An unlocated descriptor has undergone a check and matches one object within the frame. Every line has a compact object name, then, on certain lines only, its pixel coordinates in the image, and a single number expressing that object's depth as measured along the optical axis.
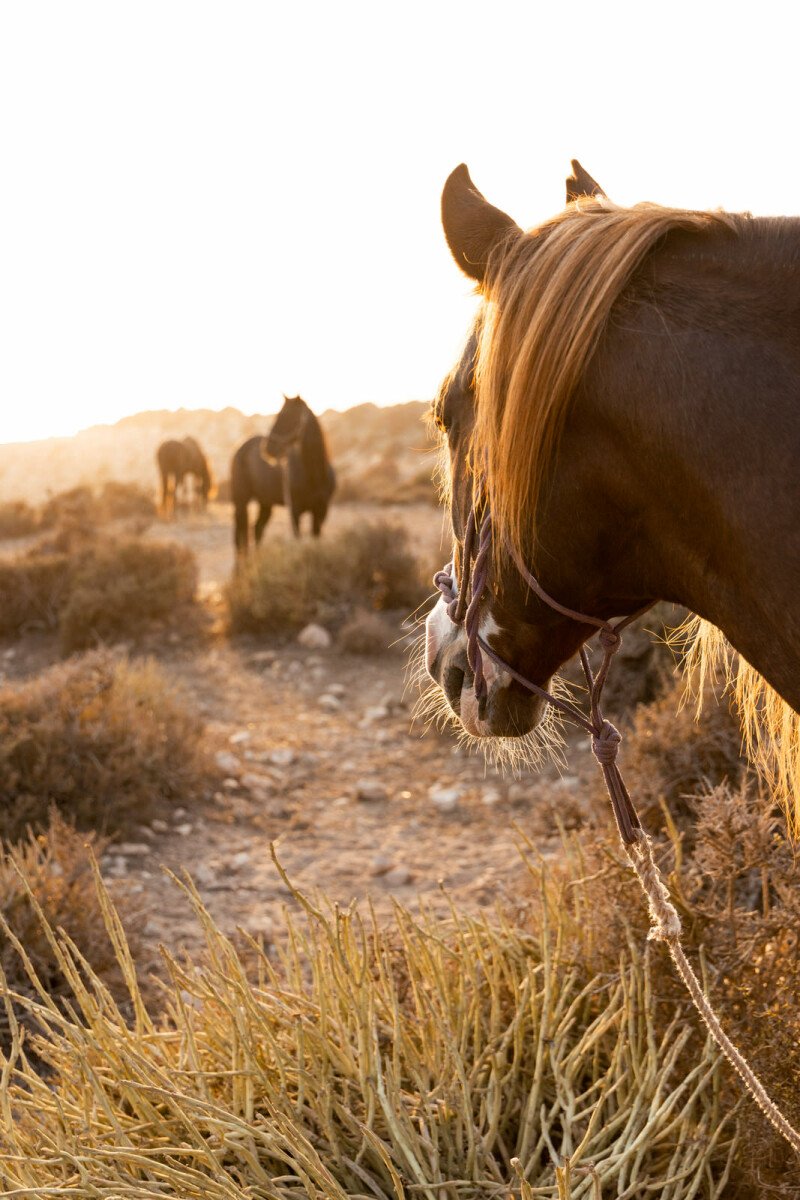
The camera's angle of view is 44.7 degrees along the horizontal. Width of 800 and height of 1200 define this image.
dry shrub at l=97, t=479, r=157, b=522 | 23.55
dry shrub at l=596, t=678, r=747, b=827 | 3.82
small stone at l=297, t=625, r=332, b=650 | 8.05
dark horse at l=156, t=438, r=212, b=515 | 23.12
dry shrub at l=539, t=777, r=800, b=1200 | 1.84
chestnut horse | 1.18
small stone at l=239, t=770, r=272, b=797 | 5.21
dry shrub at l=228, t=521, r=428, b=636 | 8.45
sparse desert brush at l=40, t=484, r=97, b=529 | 20.53
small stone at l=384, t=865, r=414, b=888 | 4.16
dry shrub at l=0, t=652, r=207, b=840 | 4.48
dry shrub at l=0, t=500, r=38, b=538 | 19.97
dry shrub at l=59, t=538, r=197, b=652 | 8.11
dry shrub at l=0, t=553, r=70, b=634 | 8.61
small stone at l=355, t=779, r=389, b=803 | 5.16
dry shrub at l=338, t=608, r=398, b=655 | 7.67
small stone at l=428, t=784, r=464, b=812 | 4.96
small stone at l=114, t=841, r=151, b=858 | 4.35
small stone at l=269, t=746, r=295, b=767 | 5.66
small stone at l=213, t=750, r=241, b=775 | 5.30
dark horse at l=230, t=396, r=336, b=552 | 11.10
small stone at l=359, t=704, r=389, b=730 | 6.39
